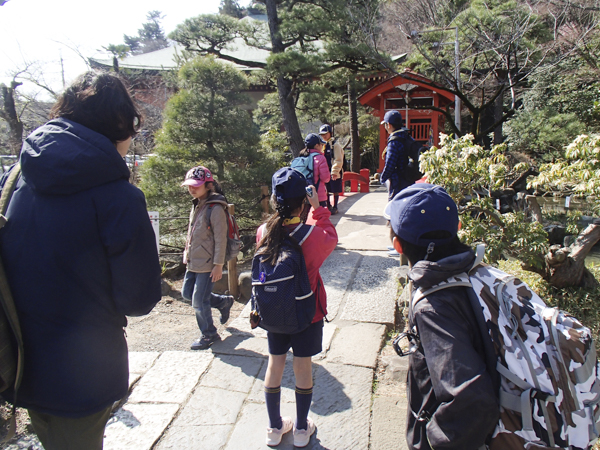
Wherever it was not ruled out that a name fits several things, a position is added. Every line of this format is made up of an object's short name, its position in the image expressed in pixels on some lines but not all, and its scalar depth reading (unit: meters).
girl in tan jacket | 3.37
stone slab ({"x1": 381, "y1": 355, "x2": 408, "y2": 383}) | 2.86
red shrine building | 12.37
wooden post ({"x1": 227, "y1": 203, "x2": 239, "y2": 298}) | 4.97
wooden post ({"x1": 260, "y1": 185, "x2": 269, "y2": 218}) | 6.61
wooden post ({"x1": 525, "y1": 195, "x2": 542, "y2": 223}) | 4.72
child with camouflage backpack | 1.17
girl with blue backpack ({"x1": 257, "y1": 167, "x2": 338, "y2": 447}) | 2.07
